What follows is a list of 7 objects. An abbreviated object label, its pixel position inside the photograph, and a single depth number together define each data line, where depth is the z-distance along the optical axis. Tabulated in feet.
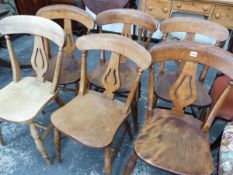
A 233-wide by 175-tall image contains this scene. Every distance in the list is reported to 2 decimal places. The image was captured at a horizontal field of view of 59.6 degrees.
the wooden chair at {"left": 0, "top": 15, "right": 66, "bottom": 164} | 4.01
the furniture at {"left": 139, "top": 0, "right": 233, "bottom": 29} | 6.52
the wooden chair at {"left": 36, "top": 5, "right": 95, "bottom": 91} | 4.96
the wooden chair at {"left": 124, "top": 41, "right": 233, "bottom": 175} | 3.25
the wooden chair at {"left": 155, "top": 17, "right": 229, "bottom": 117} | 4.48
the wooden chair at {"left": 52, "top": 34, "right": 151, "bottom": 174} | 3.61
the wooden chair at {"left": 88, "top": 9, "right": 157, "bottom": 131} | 4.86
